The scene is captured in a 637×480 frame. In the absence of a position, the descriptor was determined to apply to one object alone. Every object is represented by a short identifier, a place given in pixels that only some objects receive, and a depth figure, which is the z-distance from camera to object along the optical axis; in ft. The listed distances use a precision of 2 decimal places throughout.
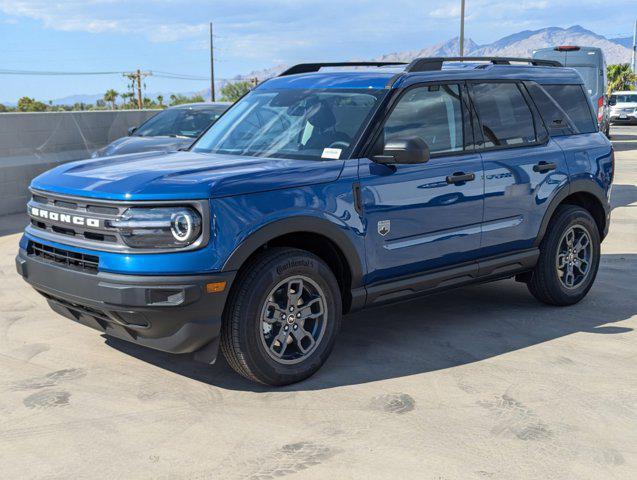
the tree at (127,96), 303.03
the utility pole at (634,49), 300.46
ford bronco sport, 14.17
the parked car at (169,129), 35.91
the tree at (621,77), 255.91
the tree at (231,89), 319.88
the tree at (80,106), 213.25
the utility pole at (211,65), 250.57
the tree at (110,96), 265.95
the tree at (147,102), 208.74
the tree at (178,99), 241.86
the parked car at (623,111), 125.80
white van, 71.67
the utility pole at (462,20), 125.29
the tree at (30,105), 159.78
